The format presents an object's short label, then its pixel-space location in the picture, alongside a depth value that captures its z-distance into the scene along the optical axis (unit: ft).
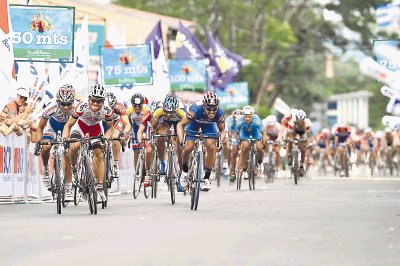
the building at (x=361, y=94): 621.39
